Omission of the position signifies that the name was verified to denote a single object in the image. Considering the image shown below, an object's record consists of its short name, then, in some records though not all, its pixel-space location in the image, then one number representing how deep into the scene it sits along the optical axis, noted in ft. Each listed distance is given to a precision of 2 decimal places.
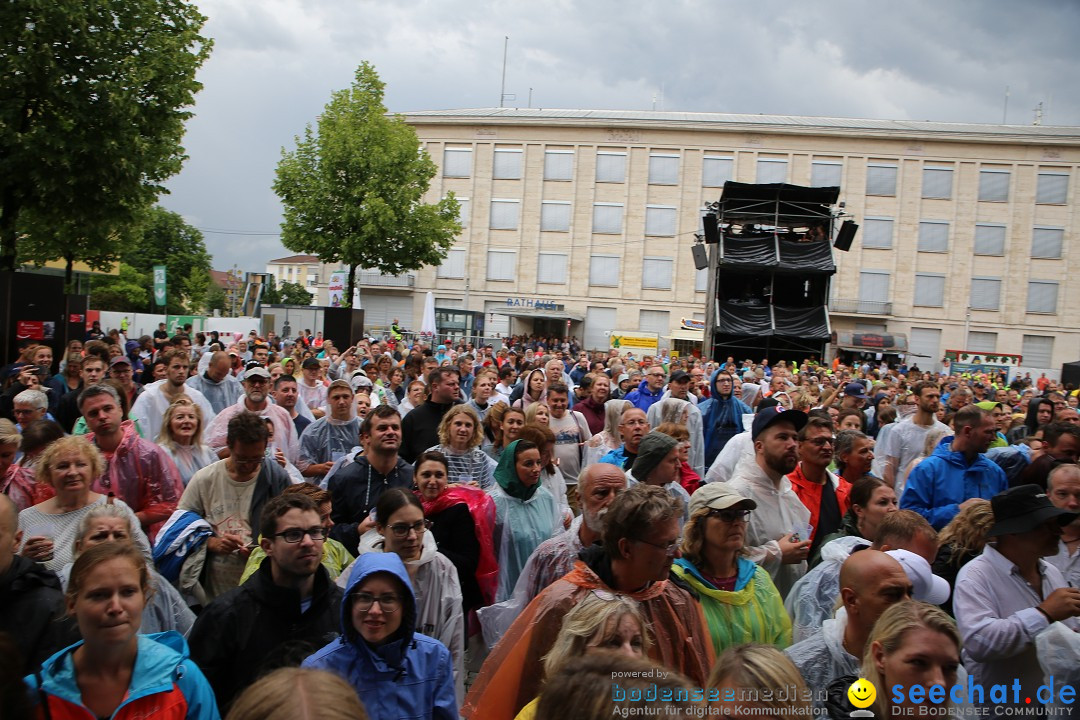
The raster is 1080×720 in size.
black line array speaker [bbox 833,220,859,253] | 64.34
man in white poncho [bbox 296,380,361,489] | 21.76
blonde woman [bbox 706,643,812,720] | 6.69
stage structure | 64.85
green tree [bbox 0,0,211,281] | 41.14
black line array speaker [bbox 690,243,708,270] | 69.71
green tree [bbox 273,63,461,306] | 91.30
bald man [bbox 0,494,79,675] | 9.45
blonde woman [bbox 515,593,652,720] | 8.04
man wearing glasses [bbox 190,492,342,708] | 9.71
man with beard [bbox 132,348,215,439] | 22.57
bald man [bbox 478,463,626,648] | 12.22
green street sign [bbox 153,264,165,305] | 91.04
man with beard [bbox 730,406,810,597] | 13.66
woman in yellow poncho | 10.32
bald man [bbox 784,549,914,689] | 9.15
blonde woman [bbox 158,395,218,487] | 17.37
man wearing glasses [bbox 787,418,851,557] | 15.23
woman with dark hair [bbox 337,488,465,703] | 11.91
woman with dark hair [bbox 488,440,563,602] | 15.57
